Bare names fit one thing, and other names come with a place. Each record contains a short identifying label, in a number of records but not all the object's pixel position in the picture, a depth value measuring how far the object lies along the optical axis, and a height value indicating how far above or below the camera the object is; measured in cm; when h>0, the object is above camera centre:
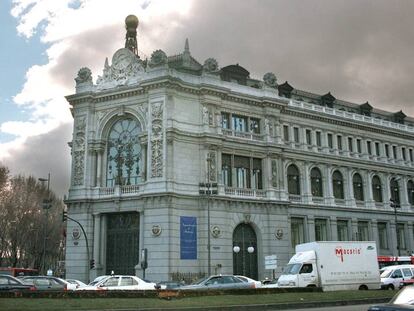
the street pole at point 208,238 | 4528 +276
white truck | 3603 +11
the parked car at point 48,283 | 3259 -66
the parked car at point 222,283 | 3288 -81
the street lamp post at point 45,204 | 5225 +676
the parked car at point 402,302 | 1234 -83
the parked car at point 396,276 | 3991 -60
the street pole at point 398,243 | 6355 +300
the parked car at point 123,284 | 3281 -79
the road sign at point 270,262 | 4275 +59
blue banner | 4722 +297
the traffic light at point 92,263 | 4731 +76
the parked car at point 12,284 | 2952 -66
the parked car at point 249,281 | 3435 -73
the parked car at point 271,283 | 4086 -105
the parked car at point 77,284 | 3518 -83
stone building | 4822 +984
